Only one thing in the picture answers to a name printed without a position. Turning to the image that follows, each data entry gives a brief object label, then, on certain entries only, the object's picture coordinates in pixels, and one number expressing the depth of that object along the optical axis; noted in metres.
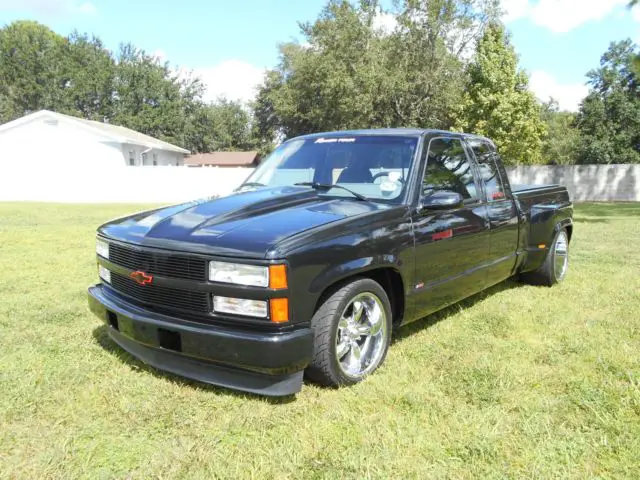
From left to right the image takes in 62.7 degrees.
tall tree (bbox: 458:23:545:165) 28.52
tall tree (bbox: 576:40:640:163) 32.22
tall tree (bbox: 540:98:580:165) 37.10
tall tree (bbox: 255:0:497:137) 31.05
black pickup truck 2.90
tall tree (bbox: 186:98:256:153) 56.12
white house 30.73
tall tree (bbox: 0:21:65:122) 51.16
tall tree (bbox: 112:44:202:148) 50.97
